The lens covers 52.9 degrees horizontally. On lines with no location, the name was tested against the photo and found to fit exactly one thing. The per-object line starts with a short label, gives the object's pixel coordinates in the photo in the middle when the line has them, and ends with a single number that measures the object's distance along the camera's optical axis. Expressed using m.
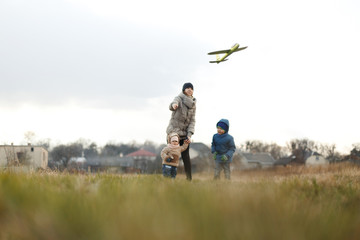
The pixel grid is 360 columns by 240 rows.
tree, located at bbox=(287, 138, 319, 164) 93.48
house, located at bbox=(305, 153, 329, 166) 92.88
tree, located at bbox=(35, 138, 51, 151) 96.04
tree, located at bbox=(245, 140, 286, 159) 114.57
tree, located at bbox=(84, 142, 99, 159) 122.24
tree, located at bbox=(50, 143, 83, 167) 84.94
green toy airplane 27.87
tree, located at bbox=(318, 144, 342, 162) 75.75
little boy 9.69
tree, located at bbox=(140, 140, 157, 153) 145.45
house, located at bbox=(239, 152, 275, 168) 93.38
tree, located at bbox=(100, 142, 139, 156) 123.31
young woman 8.16
